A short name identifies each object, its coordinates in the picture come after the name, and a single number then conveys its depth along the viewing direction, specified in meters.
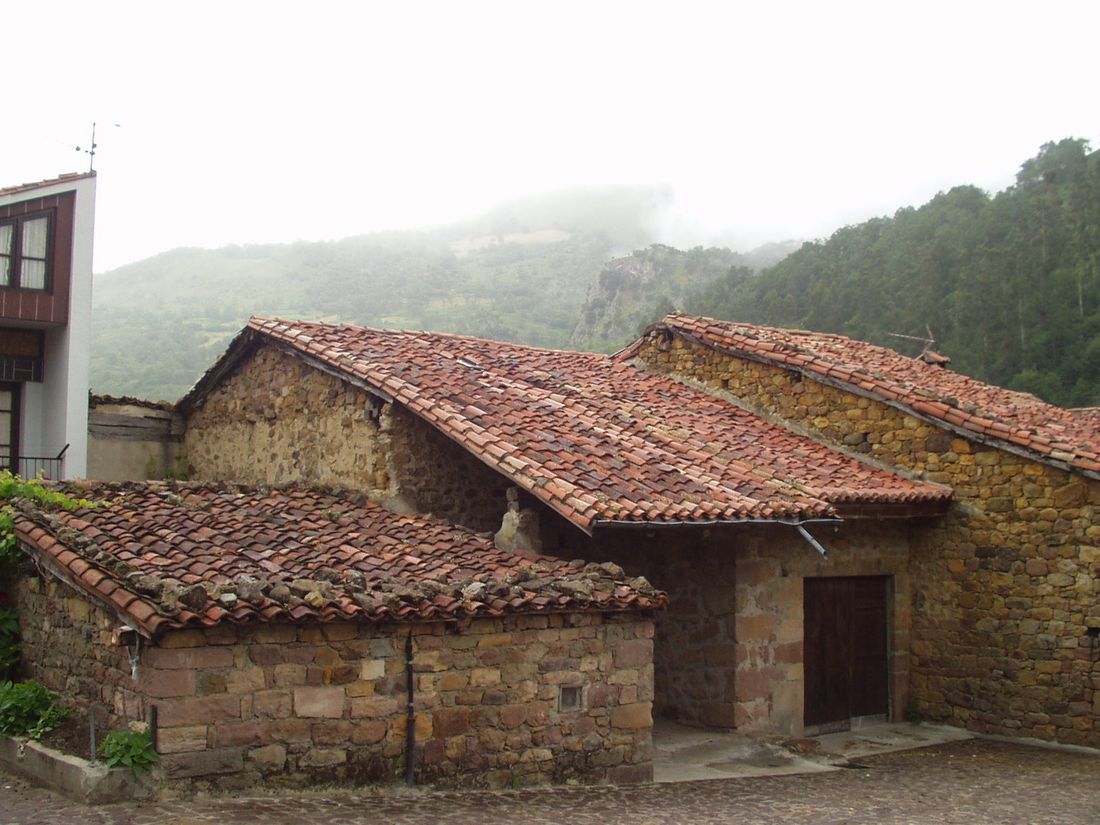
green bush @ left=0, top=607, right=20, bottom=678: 8.89
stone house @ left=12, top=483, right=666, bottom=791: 6.98
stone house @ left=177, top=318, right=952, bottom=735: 10.17
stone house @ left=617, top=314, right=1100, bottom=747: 11.41
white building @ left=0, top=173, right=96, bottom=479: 15.70
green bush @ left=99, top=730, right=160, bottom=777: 6.76
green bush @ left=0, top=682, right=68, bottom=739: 7.94
